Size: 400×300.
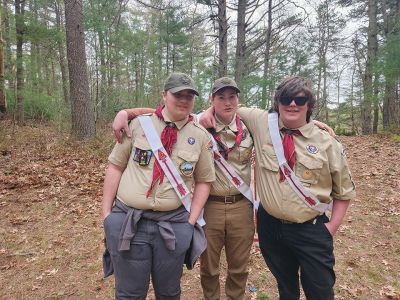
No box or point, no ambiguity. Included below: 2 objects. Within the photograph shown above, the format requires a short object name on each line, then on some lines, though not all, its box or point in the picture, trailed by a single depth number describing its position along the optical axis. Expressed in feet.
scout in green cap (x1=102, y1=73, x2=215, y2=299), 7.52
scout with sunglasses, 7.82
